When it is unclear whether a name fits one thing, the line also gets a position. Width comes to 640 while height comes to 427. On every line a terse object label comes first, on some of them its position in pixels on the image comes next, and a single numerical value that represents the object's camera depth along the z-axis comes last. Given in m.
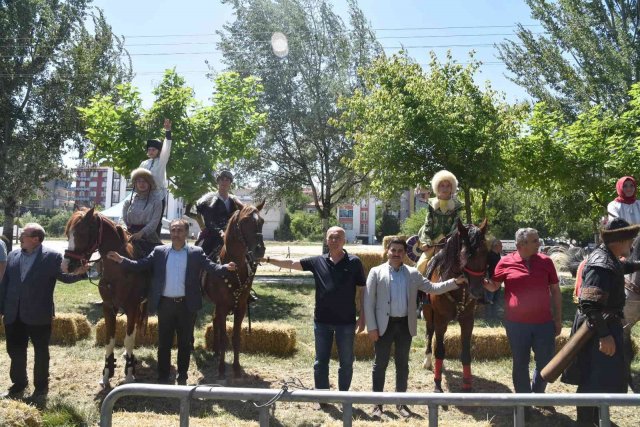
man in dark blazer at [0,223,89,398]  6.66
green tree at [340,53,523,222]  15.16
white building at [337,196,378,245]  95.56
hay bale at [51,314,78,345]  9.82
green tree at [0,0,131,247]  21.31
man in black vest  8.55
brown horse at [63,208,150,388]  6.93
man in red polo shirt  5.92
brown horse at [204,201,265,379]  7.40
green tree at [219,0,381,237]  25.09
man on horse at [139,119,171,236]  8.79
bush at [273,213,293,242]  73.06
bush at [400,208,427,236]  53.59
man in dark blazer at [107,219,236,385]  6.89
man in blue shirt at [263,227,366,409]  6.22
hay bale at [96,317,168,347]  9.47
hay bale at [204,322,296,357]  9.22
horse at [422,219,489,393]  6.69
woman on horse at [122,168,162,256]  8.09
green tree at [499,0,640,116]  22.19
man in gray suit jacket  6.16
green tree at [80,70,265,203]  14.28
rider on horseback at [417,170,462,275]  8.31
